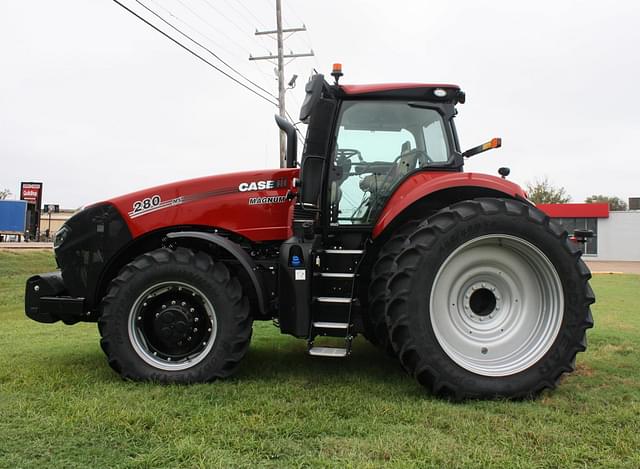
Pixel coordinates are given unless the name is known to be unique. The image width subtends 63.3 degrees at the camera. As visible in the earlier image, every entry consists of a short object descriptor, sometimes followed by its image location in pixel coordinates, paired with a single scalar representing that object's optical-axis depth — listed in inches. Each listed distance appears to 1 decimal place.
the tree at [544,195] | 1780.3
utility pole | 801.0
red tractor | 144.4
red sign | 1288.1
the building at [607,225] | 1284.4
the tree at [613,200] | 2282.2
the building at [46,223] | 2119.2
